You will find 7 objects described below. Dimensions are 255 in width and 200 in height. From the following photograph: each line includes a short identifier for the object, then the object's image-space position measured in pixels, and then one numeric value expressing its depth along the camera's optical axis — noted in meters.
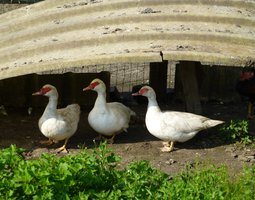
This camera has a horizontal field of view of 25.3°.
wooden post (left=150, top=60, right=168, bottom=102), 7.49
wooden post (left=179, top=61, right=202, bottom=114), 6.45
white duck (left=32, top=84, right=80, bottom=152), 5.79
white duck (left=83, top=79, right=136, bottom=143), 6.00
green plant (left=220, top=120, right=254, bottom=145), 6.03
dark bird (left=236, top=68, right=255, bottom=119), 6.77
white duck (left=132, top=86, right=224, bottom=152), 5.76
